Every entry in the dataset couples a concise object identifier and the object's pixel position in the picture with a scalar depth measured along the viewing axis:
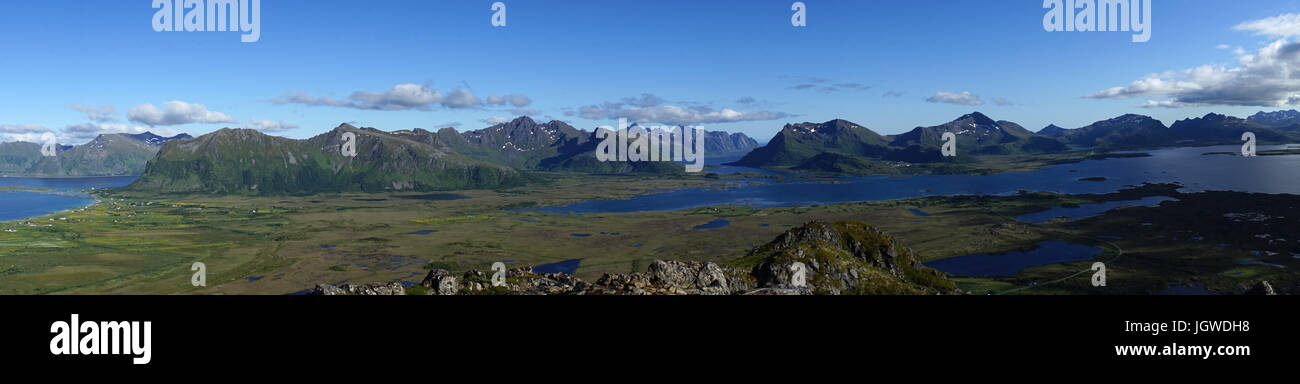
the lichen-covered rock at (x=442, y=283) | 58.38
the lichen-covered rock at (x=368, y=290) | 54.78
